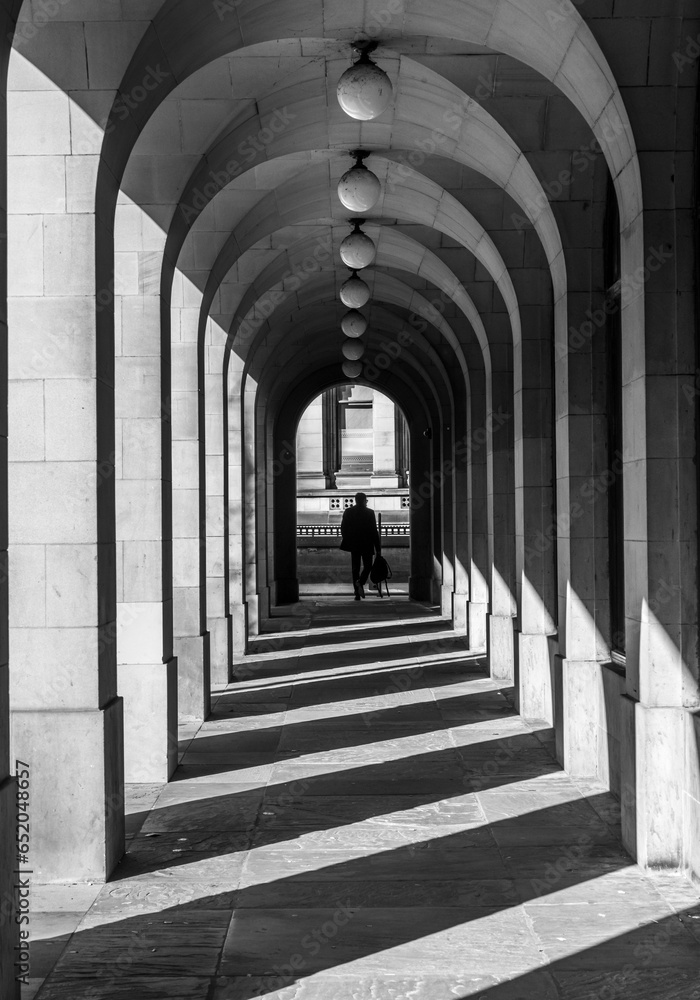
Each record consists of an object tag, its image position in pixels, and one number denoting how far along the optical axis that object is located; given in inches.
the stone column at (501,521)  478.9
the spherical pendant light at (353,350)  725.9
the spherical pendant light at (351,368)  802.2
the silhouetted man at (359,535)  898.7
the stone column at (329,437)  1685.5
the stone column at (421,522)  943.0
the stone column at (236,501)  608.1
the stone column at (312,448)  1670.8
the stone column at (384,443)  1638.8
